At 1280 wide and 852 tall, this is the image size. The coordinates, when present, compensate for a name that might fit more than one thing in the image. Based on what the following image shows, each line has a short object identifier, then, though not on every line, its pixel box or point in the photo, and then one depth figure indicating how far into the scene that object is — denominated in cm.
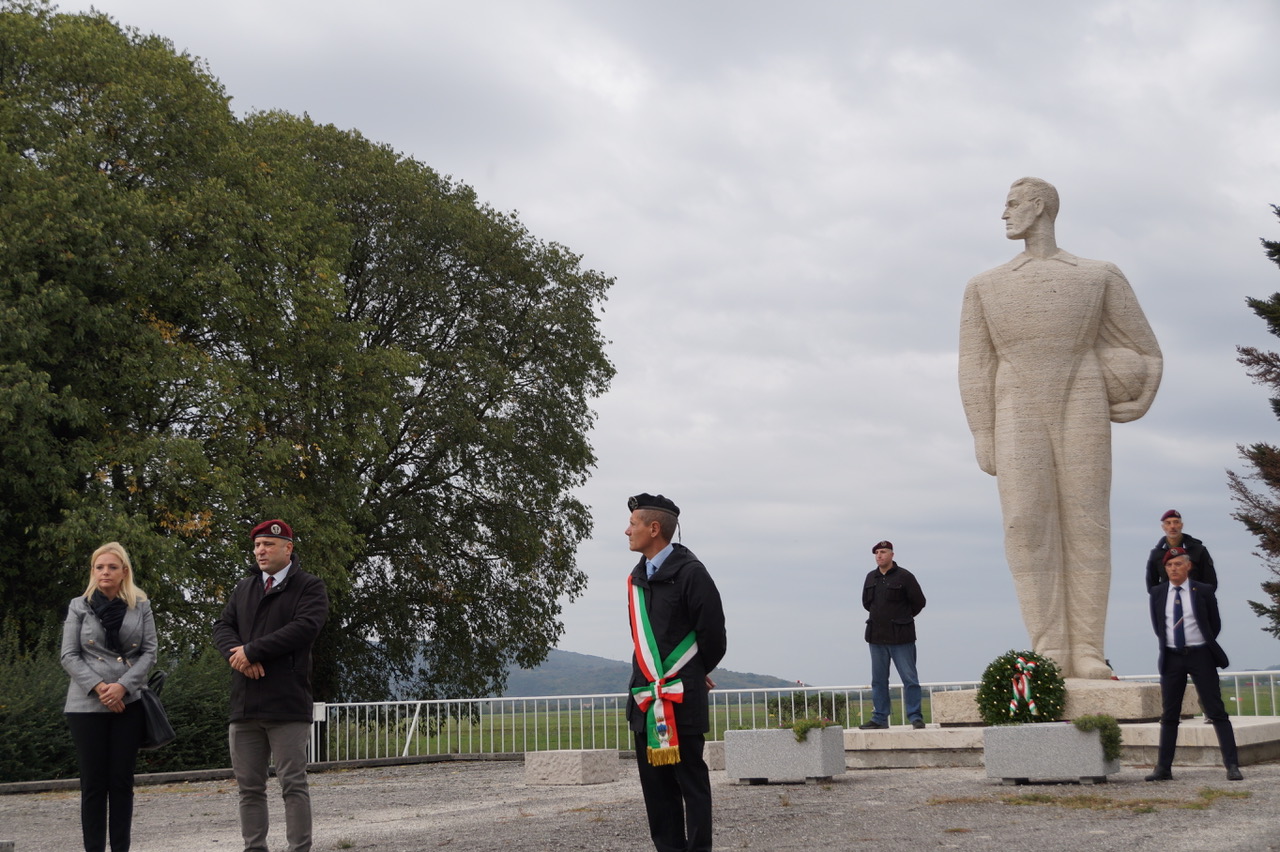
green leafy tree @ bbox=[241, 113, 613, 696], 2834
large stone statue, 1258
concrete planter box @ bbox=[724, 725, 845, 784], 1081
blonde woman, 707
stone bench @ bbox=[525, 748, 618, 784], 1259
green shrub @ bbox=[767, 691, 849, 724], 1661
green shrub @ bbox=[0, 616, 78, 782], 1501
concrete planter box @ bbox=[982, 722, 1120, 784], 959
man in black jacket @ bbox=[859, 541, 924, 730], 1256
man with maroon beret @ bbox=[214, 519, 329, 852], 657
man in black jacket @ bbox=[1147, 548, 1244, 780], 968
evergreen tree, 3309
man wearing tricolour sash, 561
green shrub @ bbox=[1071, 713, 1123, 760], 955
